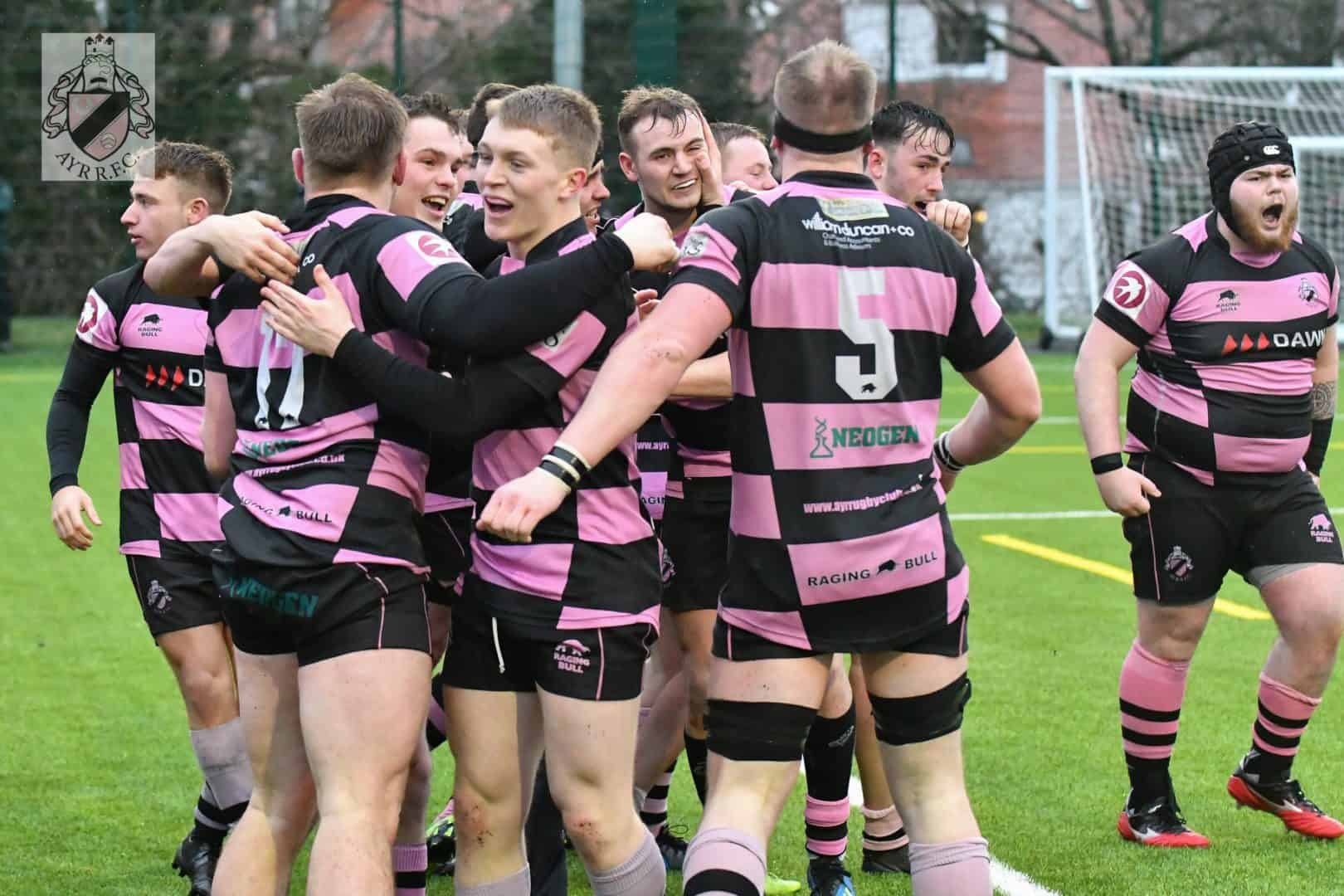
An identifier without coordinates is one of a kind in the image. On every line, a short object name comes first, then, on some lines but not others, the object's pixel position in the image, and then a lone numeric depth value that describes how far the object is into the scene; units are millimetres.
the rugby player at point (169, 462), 9848
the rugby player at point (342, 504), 7034
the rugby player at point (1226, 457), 10601
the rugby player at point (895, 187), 9848
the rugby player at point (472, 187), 9756
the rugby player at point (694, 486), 9494
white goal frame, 43696
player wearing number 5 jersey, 7046
